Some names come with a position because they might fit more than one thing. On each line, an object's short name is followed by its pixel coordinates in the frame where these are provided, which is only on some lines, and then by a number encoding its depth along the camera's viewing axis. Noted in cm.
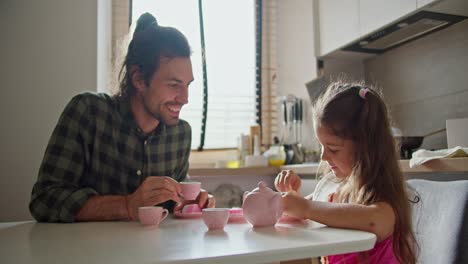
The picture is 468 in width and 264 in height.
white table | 60
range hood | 189
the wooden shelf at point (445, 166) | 138
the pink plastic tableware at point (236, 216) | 97
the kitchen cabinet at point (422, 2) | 172
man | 106
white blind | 305
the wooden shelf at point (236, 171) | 254
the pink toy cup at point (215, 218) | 84
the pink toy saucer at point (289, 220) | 91
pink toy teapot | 84
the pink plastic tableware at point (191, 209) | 118
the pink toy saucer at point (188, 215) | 111
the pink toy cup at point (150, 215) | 92
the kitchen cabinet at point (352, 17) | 193
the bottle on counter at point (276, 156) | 274
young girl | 84
